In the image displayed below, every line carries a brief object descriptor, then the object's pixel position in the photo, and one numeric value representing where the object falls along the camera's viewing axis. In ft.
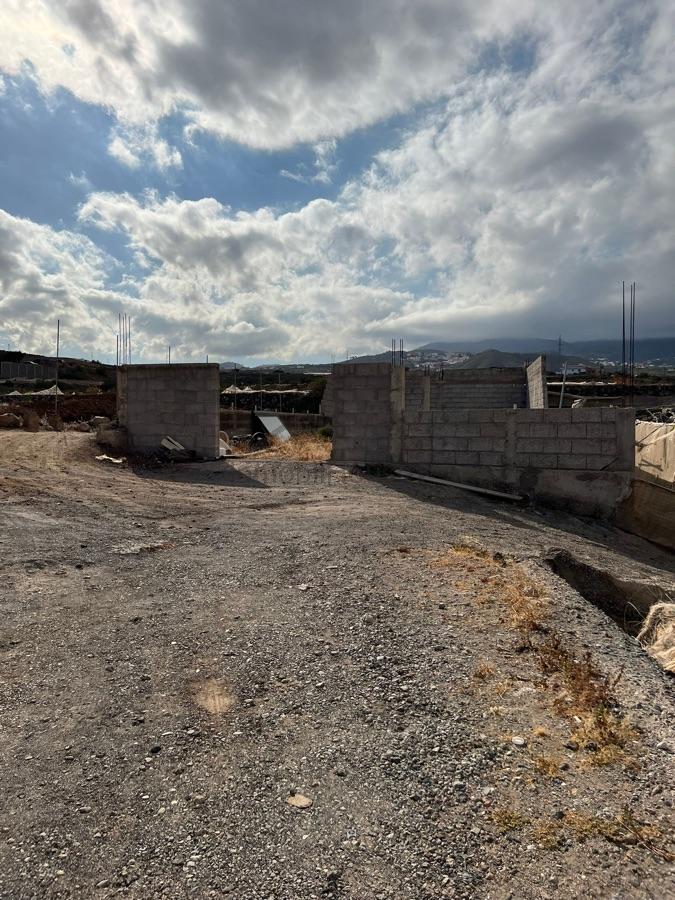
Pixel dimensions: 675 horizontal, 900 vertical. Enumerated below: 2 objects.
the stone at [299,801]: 7.61
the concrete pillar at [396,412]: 36.40
